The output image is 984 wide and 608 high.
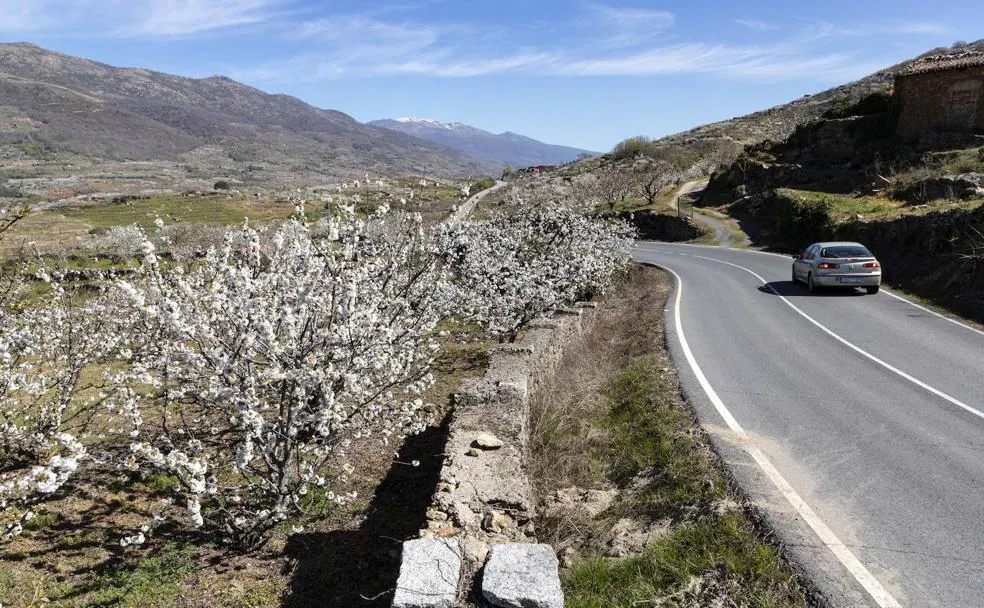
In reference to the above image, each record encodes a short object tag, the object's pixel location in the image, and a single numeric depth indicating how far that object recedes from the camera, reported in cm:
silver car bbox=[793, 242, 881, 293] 1738
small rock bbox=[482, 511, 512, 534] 521
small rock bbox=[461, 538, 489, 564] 460
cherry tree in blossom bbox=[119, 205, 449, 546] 557
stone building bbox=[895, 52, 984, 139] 3284
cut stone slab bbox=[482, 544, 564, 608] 404
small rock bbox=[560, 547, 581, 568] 551
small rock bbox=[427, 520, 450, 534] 506
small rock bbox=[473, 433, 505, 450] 657
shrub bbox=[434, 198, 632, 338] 1331
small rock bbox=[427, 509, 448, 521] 521
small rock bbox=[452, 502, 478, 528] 518
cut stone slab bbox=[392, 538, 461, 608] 409
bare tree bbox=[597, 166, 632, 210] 5475
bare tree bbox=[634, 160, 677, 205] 5400
